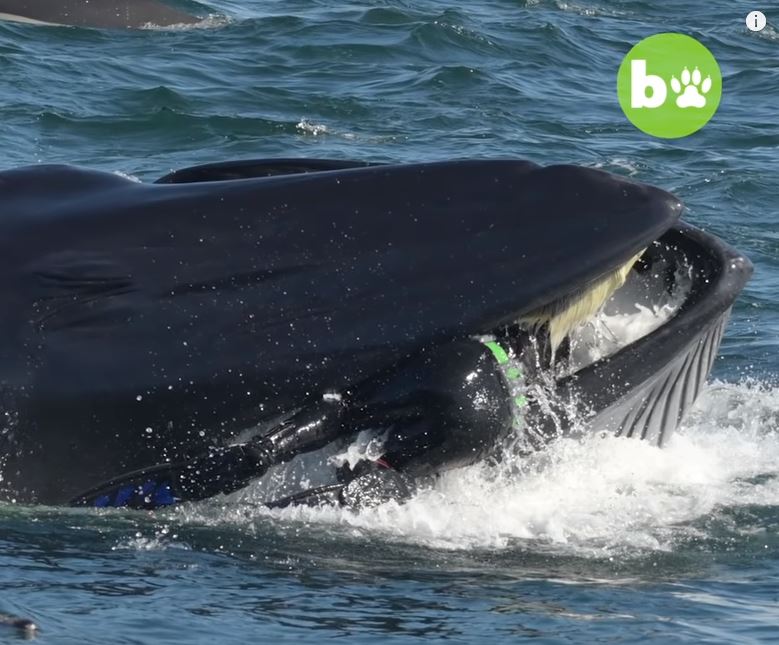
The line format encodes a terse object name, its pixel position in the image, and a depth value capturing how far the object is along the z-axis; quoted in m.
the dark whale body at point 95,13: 48.66
